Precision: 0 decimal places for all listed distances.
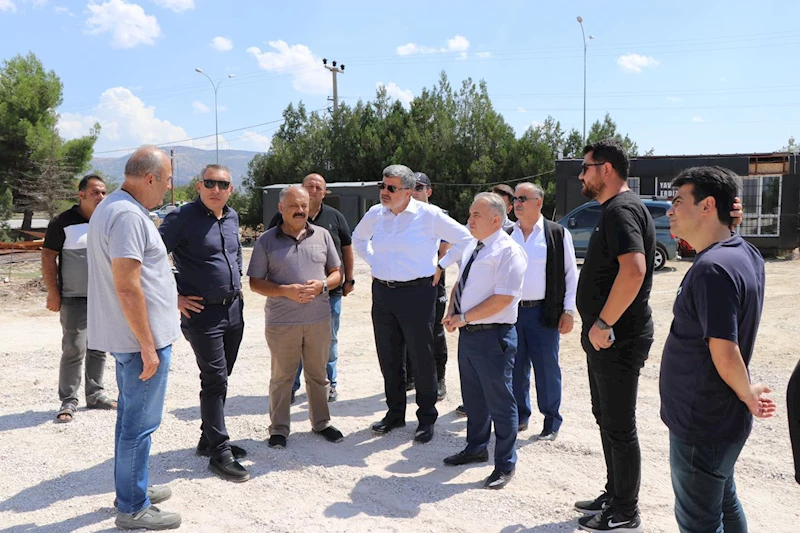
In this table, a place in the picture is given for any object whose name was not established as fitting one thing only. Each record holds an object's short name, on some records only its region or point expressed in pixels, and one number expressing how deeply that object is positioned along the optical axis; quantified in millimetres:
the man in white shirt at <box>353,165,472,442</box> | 4875
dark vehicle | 14461
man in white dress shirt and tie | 3990
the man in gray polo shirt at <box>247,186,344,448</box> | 4551
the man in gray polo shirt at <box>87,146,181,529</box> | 3186
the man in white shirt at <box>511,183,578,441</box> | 4812
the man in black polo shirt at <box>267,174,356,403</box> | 5719
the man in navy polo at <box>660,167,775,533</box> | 2385
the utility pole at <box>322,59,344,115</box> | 34888
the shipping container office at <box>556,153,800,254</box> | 17625
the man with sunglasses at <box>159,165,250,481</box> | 4207
